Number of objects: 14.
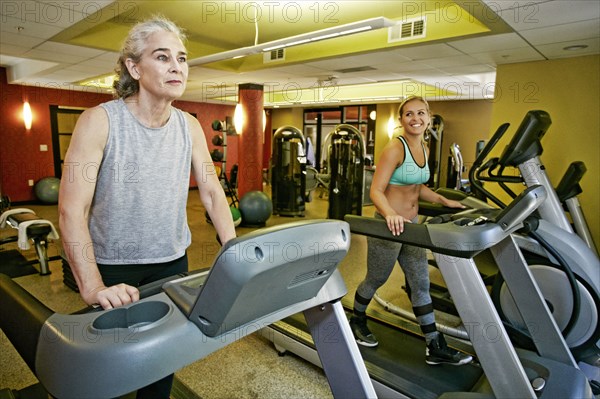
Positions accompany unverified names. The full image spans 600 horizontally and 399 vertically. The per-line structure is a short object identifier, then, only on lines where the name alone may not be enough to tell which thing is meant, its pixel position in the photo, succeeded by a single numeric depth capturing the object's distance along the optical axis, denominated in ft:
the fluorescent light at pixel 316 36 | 9.33
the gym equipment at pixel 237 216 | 18.65
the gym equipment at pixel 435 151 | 27.63
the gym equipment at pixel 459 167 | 14.39
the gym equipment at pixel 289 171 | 22.65
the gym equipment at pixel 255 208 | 19.38
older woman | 3.46
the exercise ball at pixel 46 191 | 25.45
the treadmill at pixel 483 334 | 4.98
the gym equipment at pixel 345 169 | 19.58
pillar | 22.08
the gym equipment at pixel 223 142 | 21.81
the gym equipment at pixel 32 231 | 12.05
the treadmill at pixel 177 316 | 2.17
